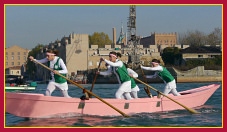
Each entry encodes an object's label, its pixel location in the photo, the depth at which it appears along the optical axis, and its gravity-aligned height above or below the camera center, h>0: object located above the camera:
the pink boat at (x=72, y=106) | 11.62 -1.19
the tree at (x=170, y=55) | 74.81 +1.68
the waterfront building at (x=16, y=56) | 126.50 +2.59
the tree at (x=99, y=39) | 103.50 +6.13
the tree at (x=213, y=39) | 84.18 +5.13
